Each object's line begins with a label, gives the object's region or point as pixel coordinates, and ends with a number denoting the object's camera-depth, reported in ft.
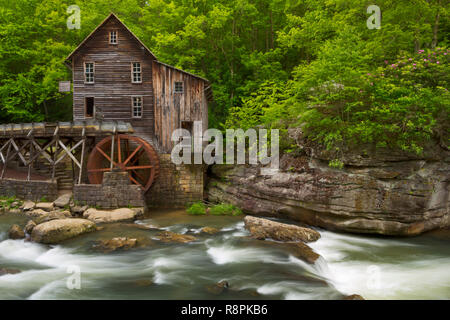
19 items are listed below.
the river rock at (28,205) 39.27
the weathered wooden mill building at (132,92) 48.29
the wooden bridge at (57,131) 42.83
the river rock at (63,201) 39.07
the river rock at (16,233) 28.71
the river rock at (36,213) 37.20
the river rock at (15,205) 40.07
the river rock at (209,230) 31.27
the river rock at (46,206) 39.14
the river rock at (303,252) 22.77
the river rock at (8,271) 21.33
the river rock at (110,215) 35.17
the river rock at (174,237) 28.32
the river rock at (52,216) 34.30
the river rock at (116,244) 25.83
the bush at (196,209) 40.96
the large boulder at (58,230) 27.40
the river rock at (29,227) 29.73
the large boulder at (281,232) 27.30
